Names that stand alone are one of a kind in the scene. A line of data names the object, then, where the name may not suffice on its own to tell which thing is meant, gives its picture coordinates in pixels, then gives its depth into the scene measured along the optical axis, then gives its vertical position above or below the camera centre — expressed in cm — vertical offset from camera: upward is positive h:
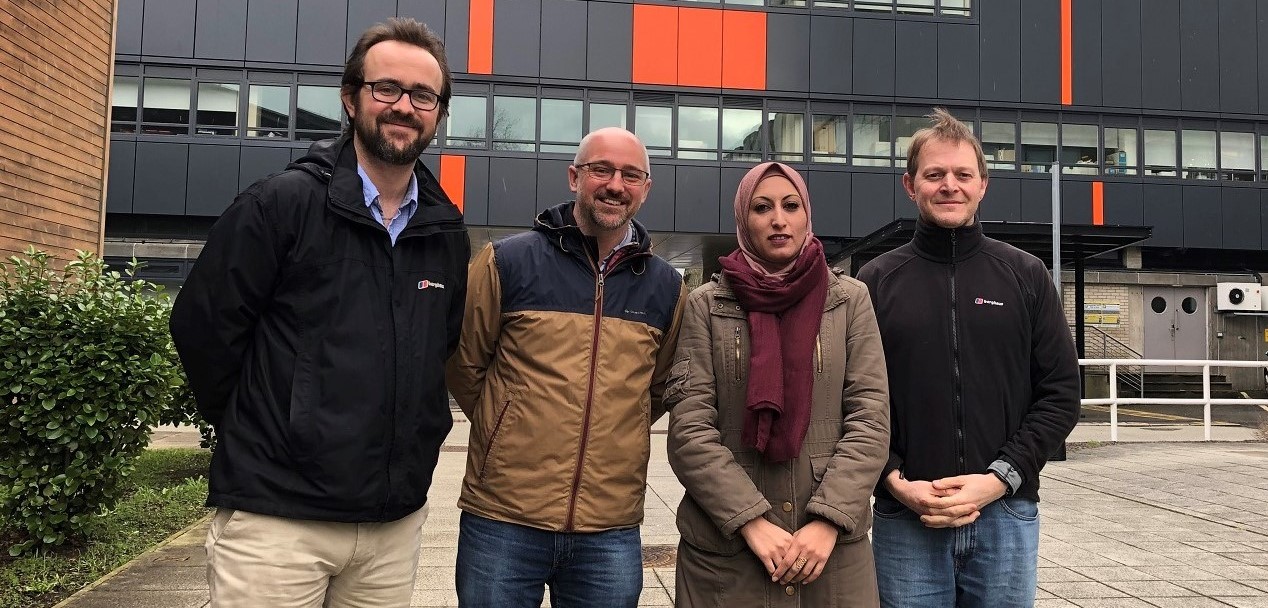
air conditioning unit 2272 +156
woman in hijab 243 -23
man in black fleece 262 -18
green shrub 487 -40
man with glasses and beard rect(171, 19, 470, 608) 222 -6
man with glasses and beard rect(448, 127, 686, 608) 262 -18
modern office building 1875 +562
